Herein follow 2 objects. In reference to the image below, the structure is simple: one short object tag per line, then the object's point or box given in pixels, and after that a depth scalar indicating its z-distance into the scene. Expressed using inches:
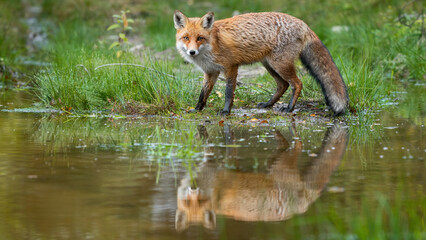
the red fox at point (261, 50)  585.6
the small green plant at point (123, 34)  792.9
